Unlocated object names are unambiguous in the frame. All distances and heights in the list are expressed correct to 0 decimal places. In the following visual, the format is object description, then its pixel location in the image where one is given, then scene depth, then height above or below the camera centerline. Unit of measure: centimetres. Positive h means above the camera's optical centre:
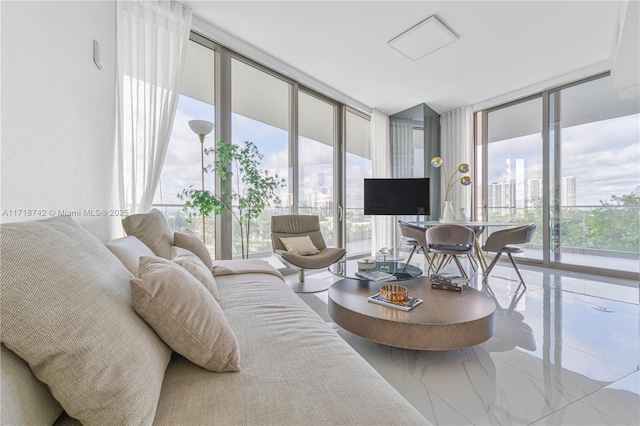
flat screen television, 416 +22
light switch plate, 180 +103
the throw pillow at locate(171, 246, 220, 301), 124 -26
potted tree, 277 +24
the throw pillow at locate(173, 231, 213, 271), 184 -22
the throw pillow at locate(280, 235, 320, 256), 325 -40
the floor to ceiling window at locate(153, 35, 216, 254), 293 +70
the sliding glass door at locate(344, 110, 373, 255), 509 +62
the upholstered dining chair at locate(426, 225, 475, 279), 322 -33
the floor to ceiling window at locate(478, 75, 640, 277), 375 +56
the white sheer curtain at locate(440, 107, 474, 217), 529 +129
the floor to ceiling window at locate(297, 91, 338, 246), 432 +85
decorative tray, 177 -60
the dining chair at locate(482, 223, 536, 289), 323 -33
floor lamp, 272 +83
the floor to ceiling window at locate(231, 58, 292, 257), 350 +118
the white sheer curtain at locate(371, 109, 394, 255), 531 +95
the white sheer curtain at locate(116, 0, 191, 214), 234 +109
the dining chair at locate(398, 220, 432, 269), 377 -32
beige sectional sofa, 52 -34
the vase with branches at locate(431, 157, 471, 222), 388 +11
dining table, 363 -40
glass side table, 236 -54
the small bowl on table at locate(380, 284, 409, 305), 184 -55
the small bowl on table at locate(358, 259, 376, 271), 261 -50
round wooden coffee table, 155 -63
